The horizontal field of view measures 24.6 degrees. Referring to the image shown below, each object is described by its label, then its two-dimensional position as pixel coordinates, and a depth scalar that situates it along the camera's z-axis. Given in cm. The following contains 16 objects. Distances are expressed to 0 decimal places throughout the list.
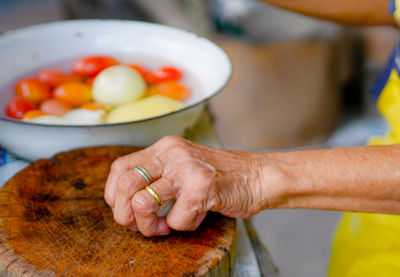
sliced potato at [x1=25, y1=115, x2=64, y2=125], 97
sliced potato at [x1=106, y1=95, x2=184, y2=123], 99
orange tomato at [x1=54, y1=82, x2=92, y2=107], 102
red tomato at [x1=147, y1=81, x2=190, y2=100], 105
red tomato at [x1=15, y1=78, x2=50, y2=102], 102
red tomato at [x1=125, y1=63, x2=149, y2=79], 108
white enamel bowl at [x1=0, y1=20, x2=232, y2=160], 94
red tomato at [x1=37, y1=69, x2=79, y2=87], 106
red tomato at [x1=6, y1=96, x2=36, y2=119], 100
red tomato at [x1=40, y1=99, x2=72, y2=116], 101
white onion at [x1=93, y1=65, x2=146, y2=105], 103
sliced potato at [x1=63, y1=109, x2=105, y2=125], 99
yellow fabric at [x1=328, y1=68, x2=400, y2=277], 105
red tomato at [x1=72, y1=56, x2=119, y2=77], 108
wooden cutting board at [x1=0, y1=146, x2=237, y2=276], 83
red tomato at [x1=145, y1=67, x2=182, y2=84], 108
